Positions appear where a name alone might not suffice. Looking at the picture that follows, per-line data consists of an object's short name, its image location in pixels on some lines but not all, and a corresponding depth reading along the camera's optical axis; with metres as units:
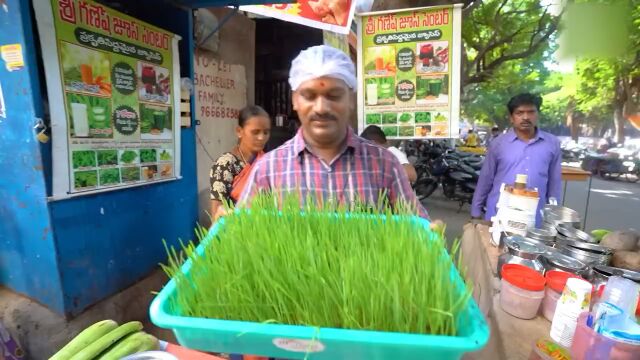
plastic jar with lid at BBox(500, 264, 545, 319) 1.27
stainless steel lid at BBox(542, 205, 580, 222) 1.89
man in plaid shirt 1.22
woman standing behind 2.14
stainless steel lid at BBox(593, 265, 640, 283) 1.24
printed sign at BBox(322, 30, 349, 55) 3.29
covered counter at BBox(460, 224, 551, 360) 1.26
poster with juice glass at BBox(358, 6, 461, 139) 2.47
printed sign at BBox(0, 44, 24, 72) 1.74
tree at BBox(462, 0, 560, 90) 8.16
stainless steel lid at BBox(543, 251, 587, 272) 1.36
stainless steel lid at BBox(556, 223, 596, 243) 1.63
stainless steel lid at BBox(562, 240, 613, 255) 1.50
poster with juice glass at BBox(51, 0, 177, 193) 1.93
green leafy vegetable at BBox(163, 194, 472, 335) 0.59
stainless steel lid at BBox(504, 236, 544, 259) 1.43
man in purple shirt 2.70
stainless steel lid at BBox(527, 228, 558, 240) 1.63
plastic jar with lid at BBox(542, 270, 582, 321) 1.26
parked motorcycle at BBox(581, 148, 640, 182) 11.30
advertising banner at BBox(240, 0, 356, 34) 2.66
